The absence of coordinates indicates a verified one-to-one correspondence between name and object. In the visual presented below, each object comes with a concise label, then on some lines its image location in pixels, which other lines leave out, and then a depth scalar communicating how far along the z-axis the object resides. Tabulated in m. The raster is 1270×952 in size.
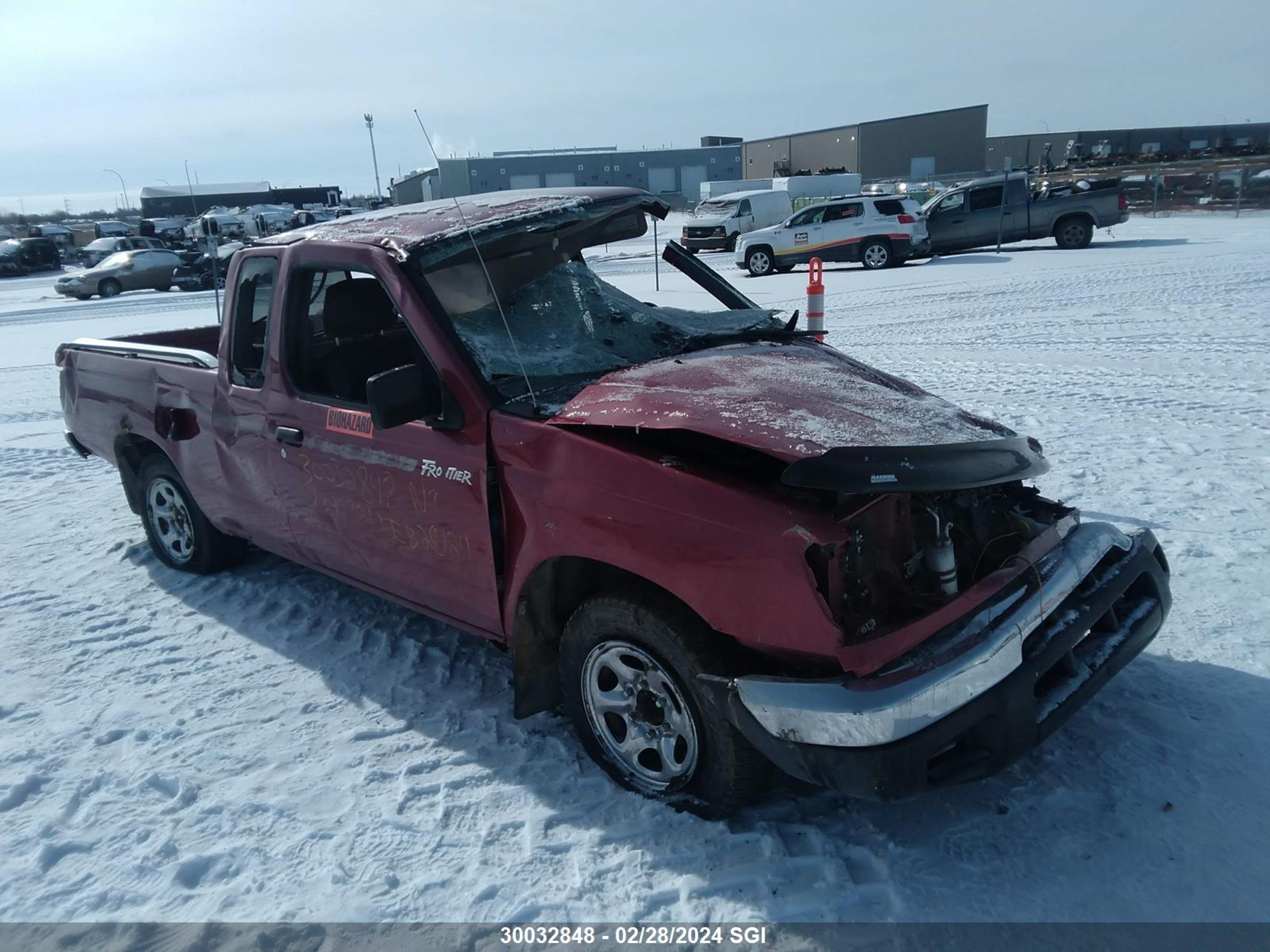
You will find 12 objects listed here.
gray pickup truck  21.09
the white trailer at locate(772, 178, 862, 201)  42.53
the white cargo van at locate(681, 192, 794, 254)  27.70
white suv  21.09
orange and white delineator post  6.53
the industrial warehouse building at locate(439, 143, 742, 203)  49.00
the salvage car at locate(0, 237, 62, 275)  37.97
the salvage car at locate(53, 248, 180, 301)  26.19
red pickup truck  2.72
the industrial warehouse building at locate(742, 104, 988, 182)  61.22
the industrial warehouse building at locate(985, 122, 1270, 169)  62.09
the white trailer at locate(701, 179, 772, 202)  48.50
